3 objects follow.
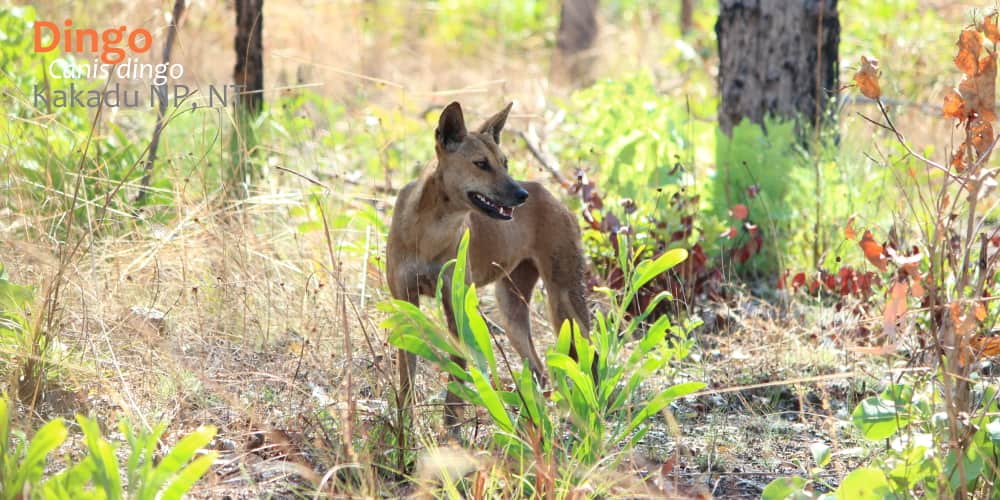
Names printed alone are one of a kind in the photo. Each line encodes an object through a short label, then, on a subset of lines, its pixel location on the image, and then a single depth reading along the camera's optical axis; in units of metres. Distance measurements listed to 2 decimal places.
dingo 10.08
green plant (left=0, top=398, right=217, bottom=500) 5.98
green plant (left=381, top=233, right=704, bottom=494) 7.32
